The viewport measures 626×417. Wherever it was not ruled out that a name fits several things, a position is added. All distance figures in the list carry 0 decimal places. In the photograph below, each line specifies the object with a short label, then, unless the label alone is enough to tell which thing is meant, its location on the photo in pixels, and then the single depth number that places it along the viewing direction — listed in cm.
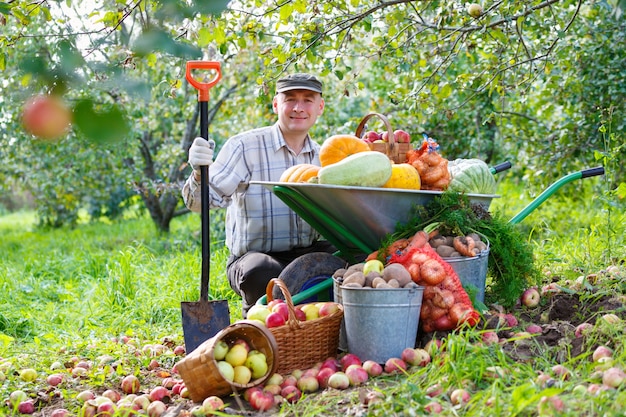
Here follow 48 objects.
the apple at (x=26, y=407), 280
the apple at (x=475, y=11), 388
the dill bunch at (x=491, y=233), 330
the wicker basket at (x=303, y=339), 288
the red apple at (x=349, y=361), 285
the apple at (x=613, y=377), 226
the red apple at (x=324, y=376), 275
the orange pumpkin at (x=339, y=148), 331
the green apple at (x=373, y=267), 301
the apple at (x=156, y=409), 263
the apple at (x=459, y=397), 227
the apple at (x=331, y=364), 288
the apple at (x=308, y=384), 273
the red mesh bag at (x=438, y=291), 294
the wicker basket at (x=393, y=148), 356
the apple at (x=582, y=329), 285
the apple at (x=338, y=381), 266
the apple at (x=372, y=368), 276
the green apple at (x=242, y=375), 267
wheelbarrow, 310
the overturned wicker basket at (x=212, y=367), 263
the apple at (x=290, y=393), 267
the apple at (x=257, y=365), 271
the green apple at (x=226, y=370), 262
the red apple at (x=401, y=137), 376
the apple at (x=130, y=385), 300
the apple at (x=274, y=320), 290
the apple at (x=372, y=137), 385
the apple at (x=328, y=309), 302
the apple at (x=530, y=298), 343
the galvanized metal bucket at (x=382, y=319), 282
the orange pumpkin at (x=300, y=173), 333
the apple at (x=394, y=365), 275
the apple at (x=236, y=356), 270
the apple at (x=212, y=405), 253
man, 387
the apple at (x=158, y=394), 284
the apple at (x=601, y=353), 255
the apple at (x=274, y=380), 275
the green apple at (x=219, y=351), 268
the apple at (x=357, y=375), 270
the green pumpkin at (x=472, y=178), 350
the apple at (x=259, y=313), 296
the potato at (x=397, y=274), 289
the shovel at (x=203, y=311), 335
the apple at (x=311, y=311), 303
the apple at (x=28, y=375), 316
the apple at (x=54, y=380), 311
